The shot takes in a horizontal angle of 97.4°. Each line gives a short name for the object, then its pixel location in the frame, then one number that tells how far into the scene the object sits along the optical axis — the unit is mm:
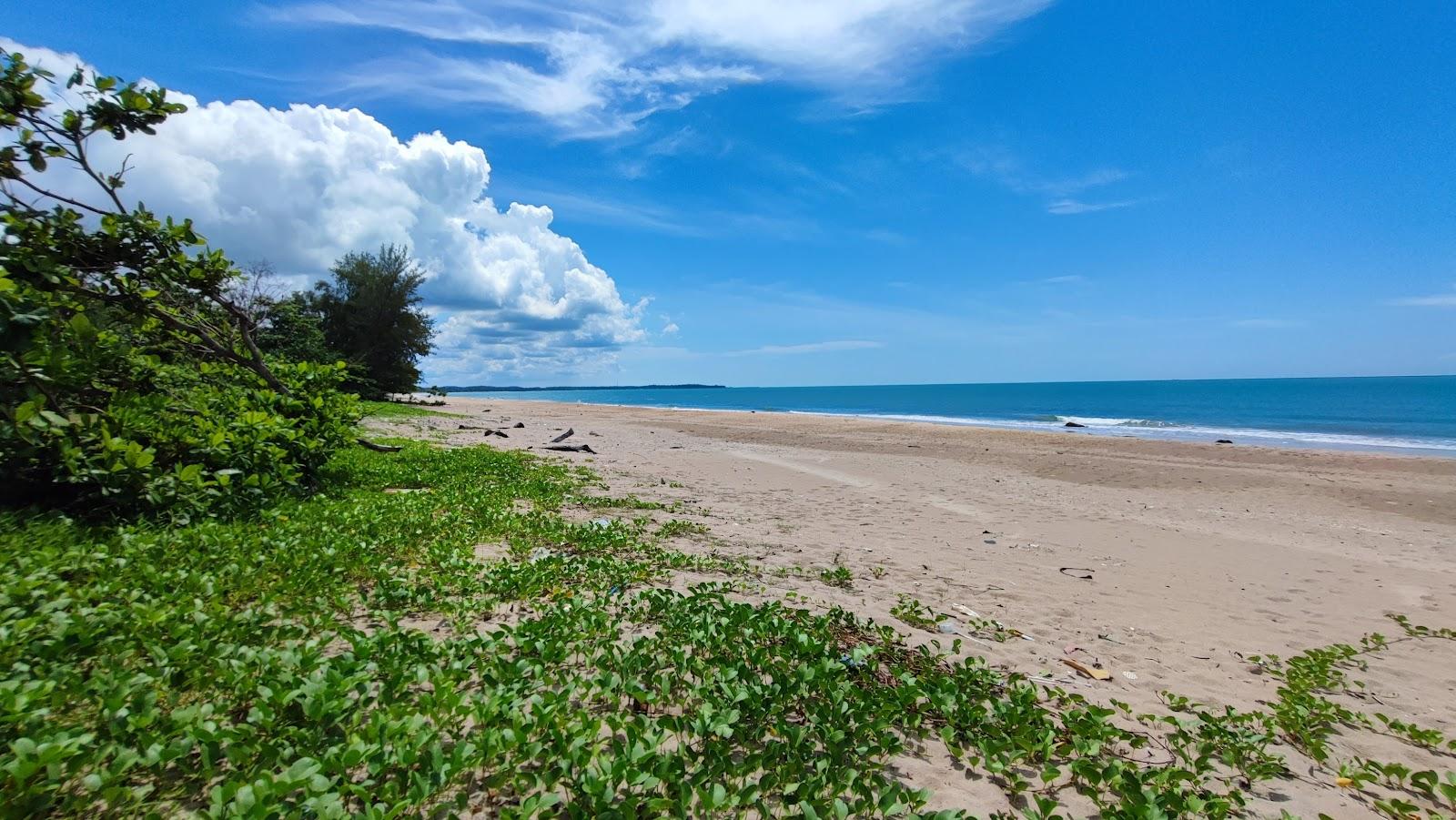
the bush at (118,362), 4977
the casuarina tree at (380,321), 36094
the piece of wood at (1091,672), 4559
